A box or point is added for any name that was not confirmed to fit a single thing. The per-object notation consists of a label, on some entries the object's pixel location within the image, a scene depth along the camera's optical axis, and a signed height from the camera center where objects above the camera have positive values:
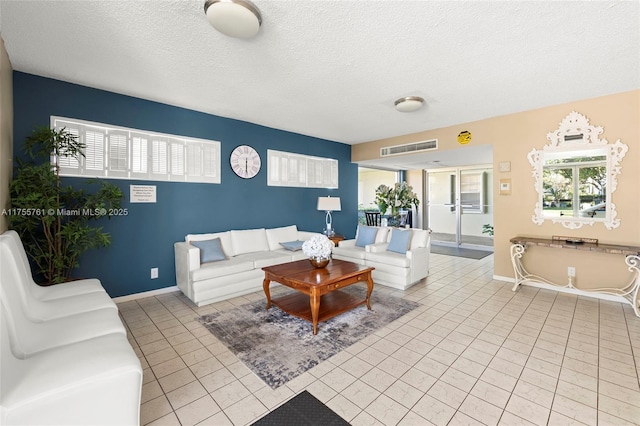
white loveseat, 4.05 -0.71
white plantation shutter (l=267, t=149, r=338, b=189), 5.32 +0.87
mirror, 3.63 +0.51
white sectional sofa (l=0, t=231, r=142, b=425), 1.22 -0.78
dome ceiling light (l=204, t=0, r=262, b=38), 1.88 +1.38
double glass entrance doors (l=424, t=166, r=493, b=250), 7.54 +0.20
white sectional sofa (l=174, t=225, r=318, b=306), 3.47 -0.71
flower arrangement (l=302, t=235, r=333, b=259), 3.28 -0.44
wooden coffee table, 2.84 -0.80
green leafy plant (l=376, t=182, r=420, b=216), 5.86 +0.30
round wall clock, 4.73 +0.88
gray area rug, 2.24 -1.21
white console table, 3.20 -0.62
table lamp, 5.60 +0.15
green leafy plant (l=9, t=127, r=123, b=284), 2.66 +0.03
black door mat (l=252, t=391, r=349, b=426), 1.65 -1.26
